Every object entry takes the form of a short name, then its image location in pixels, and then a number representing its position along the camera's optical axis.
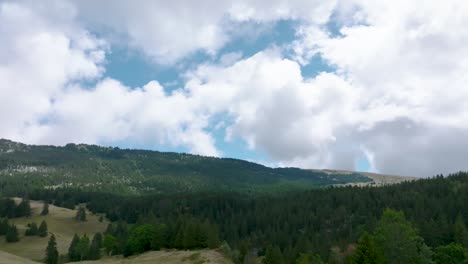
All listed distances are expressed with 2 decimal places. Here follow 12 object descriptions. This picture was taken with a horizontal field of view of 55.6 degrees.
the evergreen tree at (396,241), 89.06
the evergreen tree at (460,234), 129.12
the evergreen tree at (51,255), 145.62
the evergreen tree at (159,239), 135.25
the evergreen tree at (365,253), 82.56
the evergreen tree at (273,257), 107.83
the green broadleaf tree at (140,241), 136.00
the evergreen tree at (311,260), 90.40
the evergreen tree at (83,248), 151.02
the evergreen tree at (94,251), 145.24
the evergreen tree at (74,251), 159.75
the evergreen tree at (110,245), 154.75
